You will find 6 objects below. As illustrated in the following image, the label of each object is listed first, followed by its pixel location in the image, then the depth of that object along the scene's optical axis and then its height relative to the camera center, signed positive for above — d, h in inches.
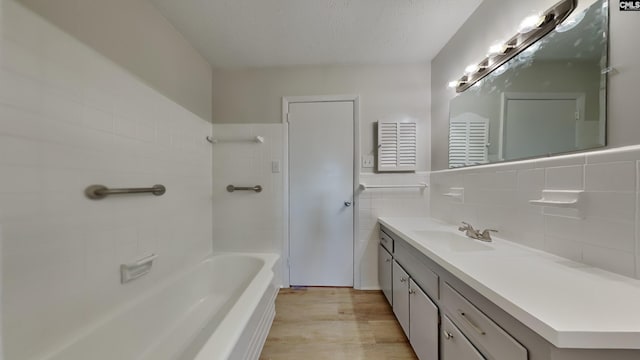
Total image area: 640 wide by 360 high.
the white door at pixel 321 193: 94.2 -6.9
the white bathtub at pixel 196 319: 42.1 -33.5
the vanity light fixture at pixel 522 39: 42.5 +28.5
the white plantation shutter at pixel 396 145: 91.2 +11.7
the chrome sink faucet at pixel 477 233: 54.1 -13.6
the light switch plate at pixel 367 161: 93.2 +5.6
